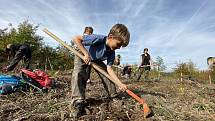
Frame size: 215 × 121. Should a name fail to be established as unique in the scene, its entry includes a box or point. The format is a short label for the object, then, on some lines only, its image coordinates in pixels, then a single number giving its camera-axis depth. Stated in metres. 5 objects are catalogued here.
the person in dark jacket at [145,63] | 4.59
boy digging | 1.50
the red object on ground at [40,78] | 2.29
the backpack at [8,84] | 2.05
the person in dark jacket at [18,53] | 3.27
